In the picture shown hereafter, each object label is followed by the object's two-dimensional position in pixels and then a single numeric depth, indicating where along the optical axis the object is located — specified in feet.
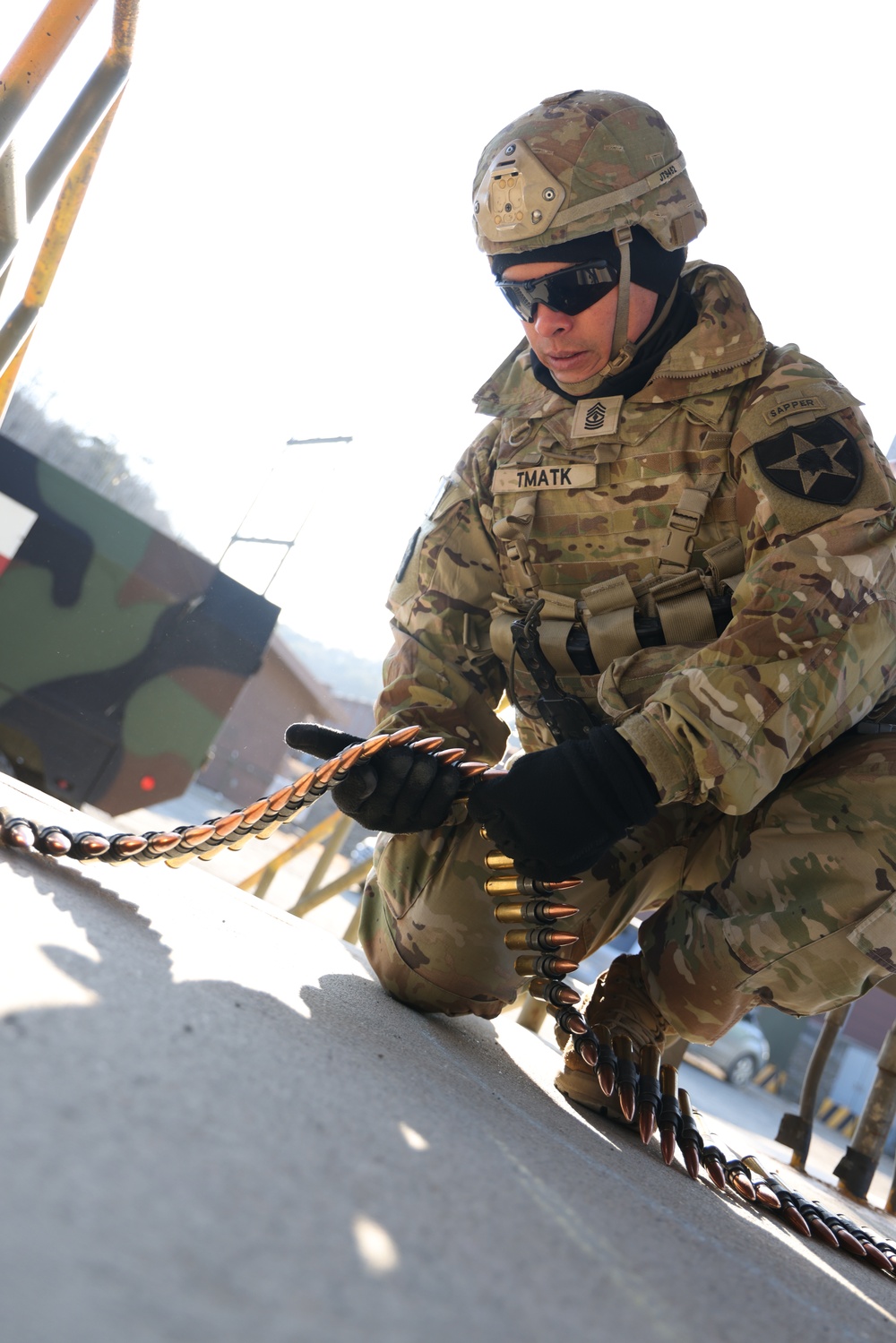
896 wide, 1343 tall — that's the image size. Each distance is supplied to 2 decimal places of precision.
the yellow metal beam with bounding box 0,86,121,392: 9.31
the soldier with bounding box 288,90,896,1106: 5.81
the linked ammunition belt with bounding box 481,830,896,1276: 5.62
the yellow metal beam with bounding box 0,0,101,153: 6.81
